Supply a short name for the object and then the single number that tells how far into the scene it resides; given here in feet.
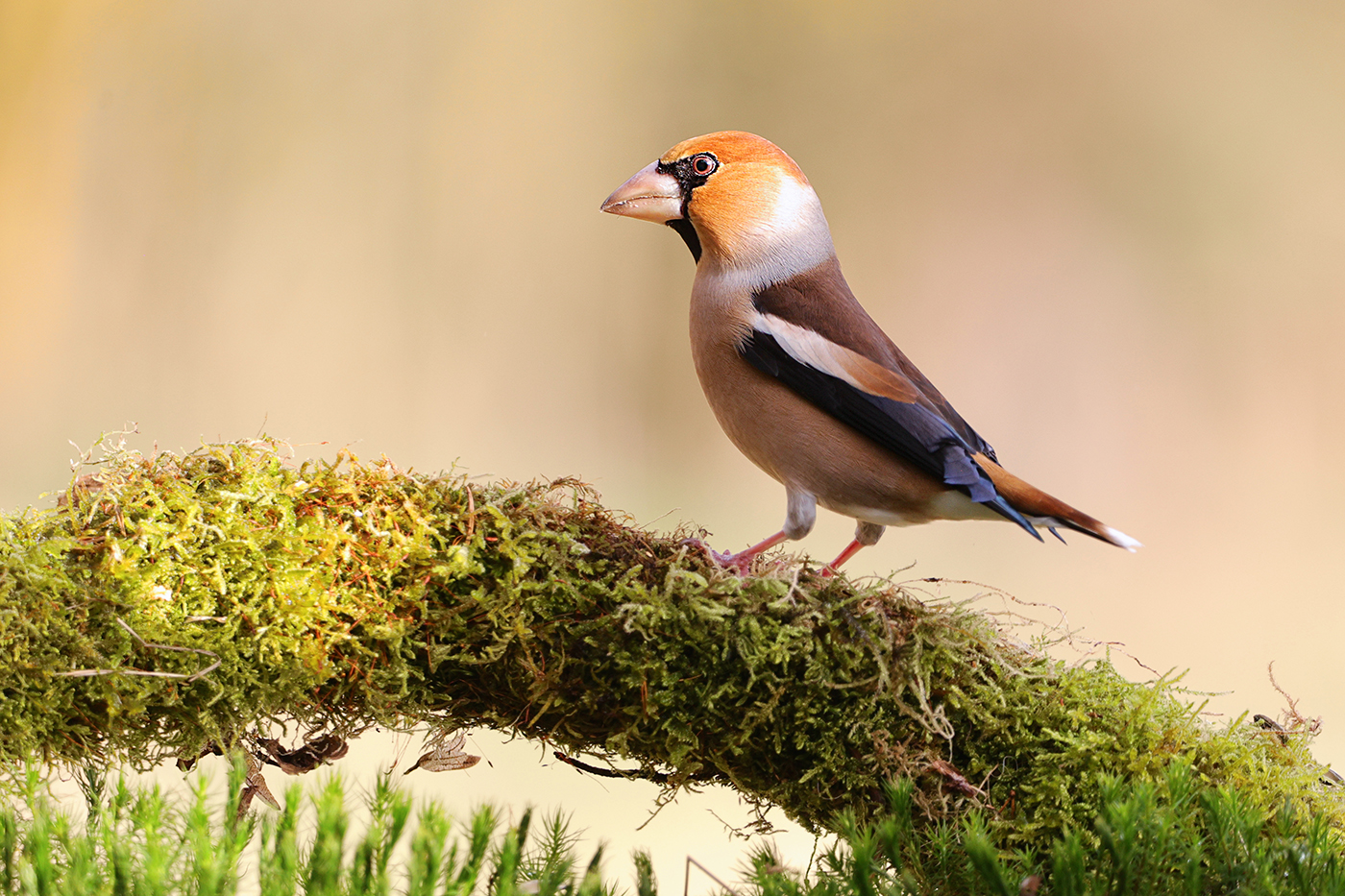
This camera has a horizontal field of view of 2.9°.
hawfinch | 23.01
